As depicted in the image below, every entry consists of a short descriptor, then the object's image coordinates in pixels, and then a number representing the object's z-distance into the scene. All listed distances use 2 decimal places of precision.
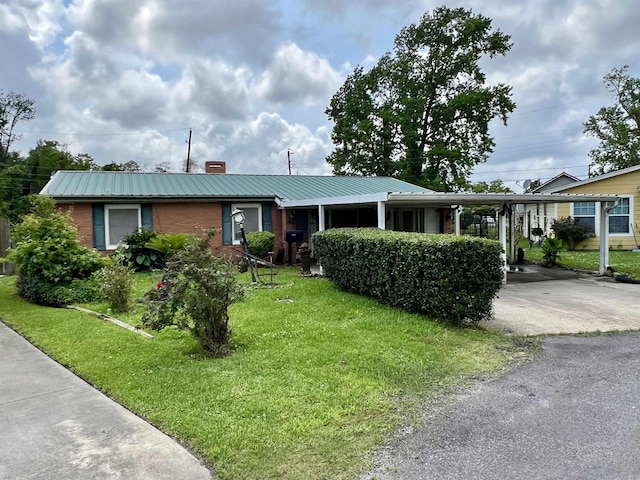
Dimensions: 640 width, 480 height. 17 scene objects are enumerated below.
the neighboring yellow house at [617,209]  18.66
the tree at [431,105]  27.58
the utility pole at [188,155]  34.78
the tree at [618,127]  30.12
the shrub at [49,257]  8.97
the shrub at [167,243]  12.14
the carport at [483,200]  9.89
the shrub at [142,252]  12.95
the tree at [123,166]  36.86
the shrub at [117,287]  7.70
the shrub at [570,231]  18.81
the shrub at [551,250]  14.14
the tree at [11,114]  35.26
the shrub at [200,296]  4.86
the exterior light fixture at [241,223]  10.52
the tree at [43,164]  31.67
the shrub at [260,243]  13.74
